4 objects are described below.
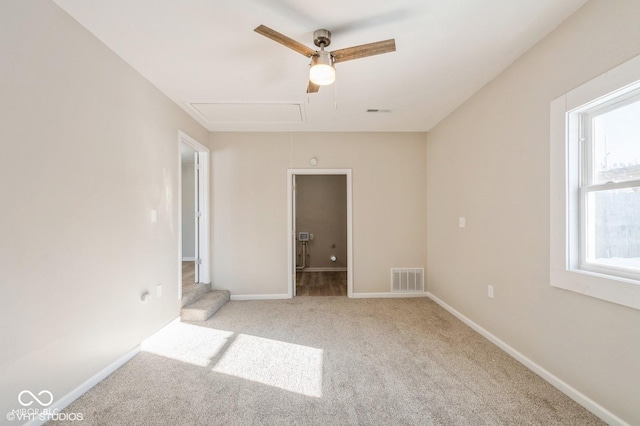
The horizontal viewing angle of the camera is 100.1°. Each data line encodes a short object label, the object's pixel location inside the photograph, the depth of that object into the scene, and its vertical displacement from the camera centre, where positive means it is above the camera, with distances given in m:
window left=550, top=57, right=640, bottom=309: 1.52 +0.14
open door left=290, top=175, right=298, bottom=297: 4.10 -0.40
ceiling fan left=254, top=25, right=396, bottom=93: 1.70 +1.06
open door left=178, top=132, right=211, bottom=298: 3.94 -0.10
